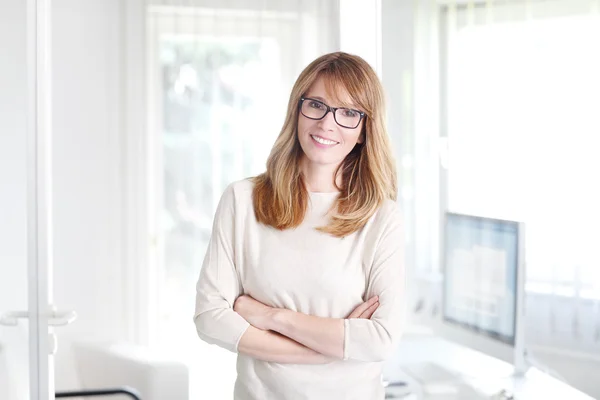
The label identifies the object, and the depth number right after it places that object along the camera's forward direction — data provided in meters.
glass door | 2.29
